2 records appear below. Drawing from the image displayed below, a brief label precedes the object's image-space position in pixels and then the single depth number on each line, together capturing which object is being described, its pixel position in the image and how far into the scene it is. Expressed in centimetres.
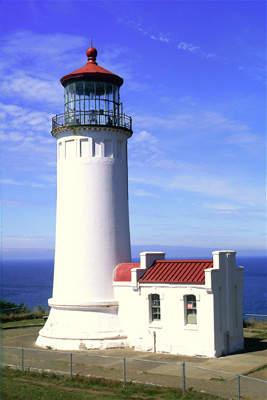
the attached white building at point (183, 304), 2066
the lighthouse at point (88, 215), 2342
